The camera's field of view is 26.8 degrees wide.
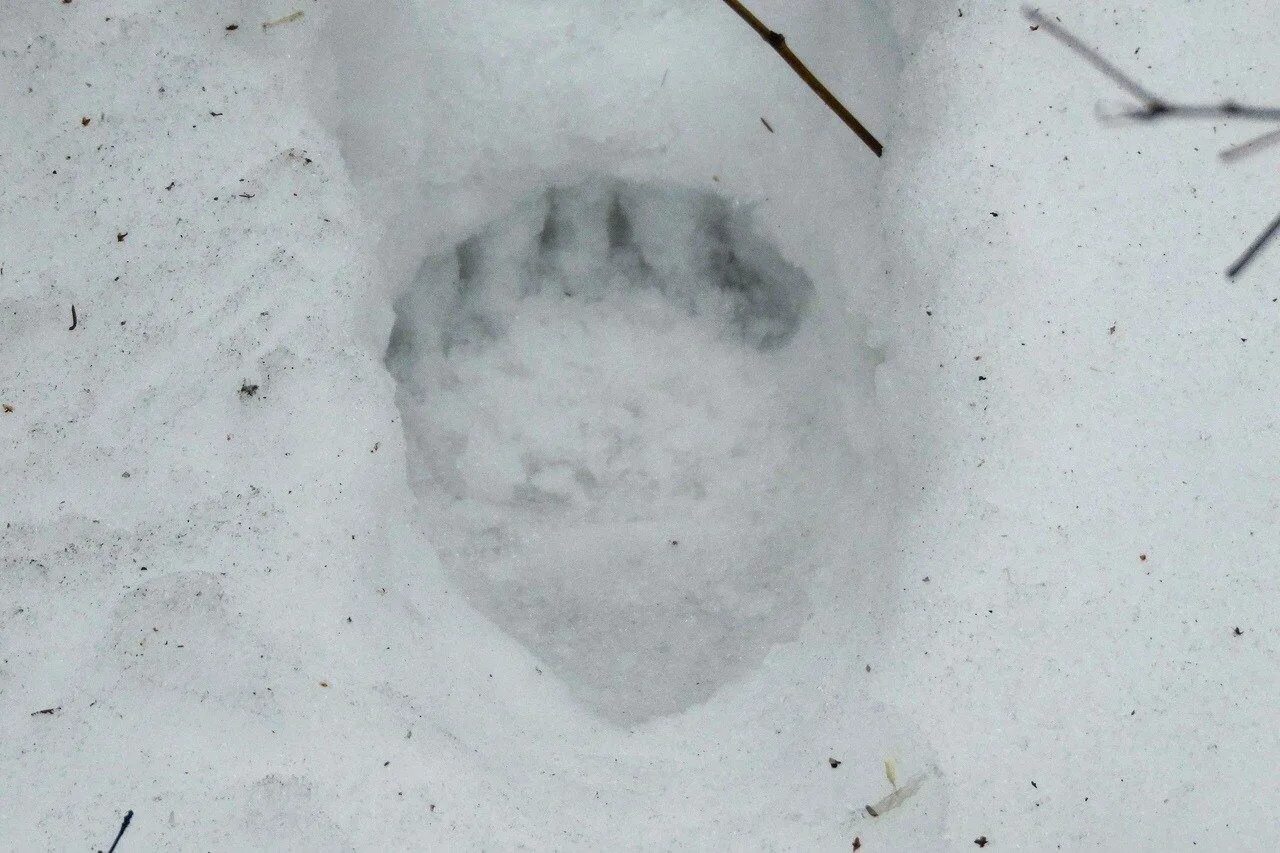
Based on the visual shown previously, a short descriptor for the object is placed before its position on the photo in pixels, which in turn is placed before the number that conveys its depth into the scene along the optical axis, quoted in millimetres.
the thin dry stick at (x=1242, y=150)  1029
